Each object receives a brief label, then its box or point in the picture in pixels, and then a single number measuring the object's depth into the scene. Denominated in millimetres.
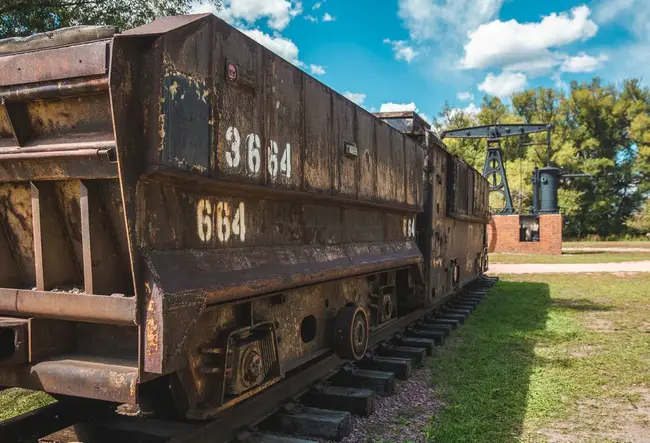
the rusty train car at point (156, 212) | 2869
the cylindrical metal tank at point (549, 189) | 34469
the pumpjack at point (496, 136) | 30500
